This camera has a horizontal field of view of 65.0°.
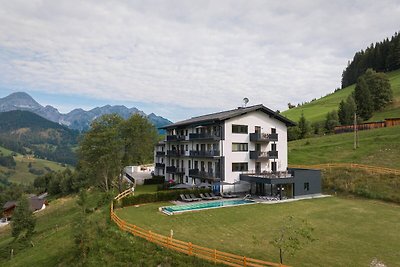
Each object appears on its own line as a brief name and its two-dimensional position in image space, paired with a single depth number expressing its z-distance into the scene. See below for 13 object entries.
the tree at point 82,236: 22.89
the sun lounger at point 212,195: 40.38
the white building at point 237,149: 44.09
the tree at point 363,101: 89.81
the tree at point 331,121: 88.56
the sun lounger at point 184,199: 38.25
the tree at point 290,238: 17.08
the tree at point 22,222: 38.66
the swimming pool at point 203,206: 32.61
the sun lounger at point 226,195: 41.26
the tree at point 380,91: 93.93
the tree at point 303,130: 88.50
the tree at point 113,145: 49.22
